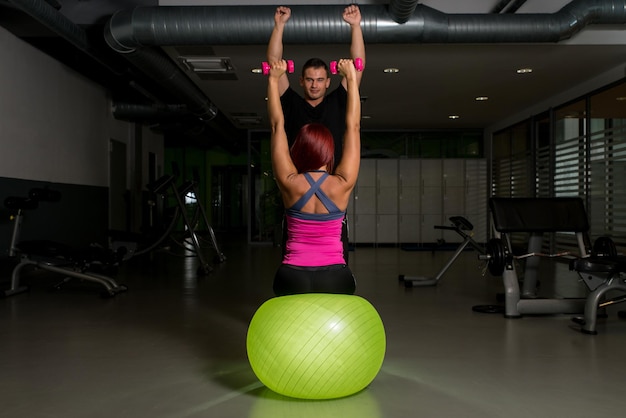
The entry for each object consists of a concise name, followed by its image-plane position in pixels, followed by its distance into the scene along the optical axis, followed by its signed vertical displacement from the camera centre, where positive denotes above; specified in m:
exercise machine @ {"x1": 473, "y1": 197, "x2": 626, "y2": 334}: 3.40 -0.33
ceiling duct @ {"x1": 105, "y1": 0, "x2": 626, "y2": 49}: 4.44 +1.56
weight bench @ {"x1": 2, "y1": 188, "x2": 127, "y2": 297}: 4.77 -0.42
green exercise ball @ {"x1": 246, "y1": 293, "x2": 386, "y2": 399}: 1.97 -0.50
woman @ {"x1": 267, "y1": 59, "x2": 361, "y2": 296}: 2.08 +0.08
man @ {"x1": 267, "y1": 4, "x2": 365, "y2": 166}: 2.37 +0.51
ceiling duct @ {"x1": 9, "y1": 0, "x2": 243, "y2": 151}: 4.35 +1.56
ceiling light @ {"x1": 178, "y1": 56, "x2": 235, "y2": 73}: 5.88 +1.65
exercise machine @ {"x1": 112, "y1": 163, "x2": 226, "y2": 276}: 5.92 -0.25
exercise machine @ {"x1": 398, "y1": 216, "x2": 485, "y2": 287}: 5.36 -0.66
